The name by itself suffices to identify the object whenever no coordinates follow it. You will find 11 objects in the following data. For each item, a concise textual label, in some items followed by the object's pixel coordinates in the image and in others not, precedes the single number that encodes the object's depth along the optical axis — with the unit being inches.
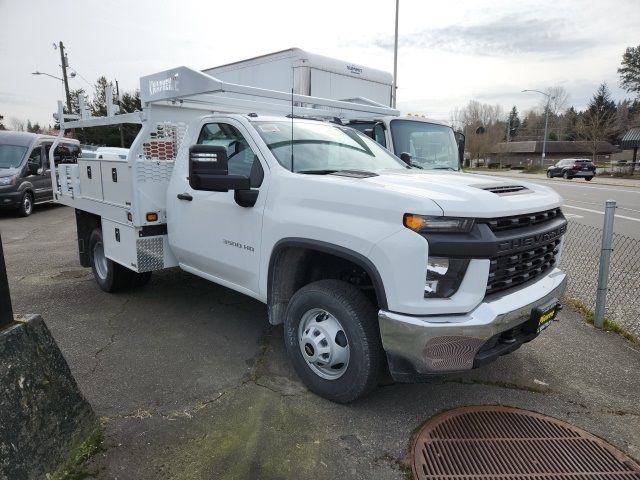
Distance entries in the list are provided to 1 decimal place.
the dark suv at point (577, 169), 1262.3
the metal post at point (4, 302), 95.3
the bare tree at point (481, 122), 2655.0
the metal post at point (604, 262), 167.9
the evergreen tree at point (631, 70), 2064.5
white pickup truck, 104.0
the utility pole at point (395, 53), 733.5
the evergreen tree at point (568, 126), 3112.0
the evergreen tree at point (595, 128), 1687.0
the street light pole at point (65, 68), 1300.4
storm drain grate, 104.9
